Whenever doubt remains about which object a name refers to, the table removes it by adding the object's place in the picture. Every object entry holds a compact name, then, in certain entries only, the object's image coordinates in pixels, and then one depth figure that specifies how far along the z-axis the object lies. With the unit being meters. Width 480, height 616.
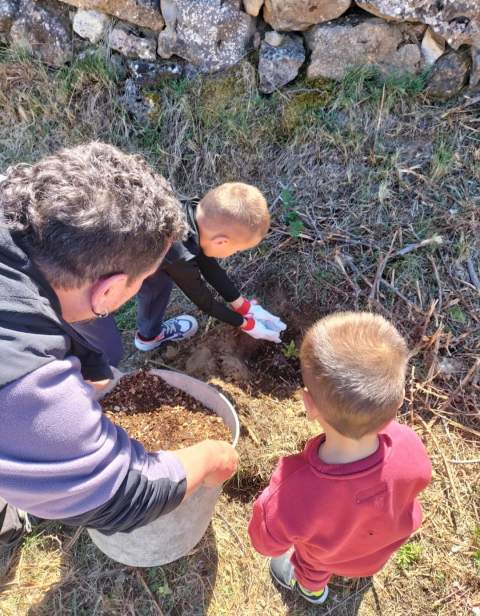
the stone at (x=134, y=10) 2.52
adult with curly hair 0.98
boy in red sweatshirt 1.13
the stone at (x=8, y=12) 2.72
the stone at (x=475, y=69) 2.37
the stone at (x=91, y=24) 2.65
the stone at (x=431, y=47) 2.38
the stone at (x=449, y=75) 2.40
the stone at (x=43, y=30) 2.73
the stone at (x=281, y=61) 2.48
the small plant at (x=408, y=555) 1.93
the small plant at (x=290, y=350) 2.43
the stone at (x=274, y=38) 2.49
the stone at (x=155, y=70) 2.65
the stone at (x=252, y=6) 2.42
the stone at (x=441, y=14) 2.25
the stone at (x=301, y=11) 2.33
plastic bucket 1.54
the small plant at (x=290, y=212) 2.51
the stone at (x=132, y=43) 2.62
